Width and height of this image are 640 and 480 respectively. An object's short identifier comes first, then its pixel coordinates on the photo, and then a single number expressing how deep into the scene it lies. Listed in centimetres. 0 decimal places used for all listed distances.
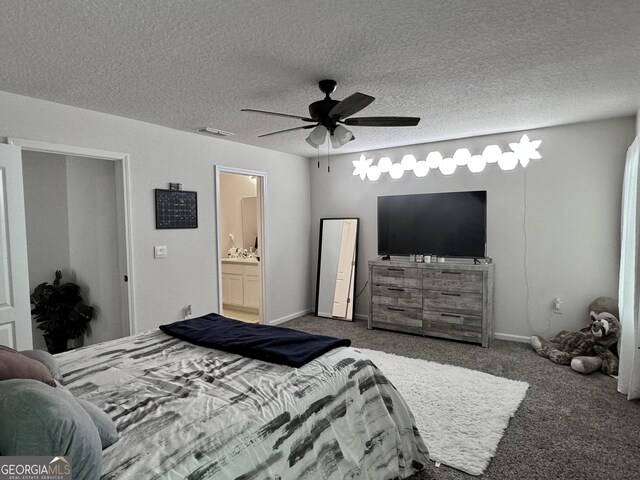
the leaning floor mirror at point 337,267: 564
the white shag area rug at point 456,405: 235
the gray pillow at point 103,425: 129
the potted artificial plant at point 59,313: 398
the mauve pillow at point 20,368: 134
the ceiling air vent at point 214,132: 407
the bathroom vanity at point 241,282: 597
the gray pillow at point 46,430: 104
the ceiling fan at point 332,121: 266
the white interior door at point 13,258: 272
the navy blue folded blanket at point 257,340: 207
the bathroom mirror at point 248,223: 677
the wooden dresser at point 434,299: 431
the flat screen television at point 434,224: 461
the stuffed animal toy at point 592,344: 348
